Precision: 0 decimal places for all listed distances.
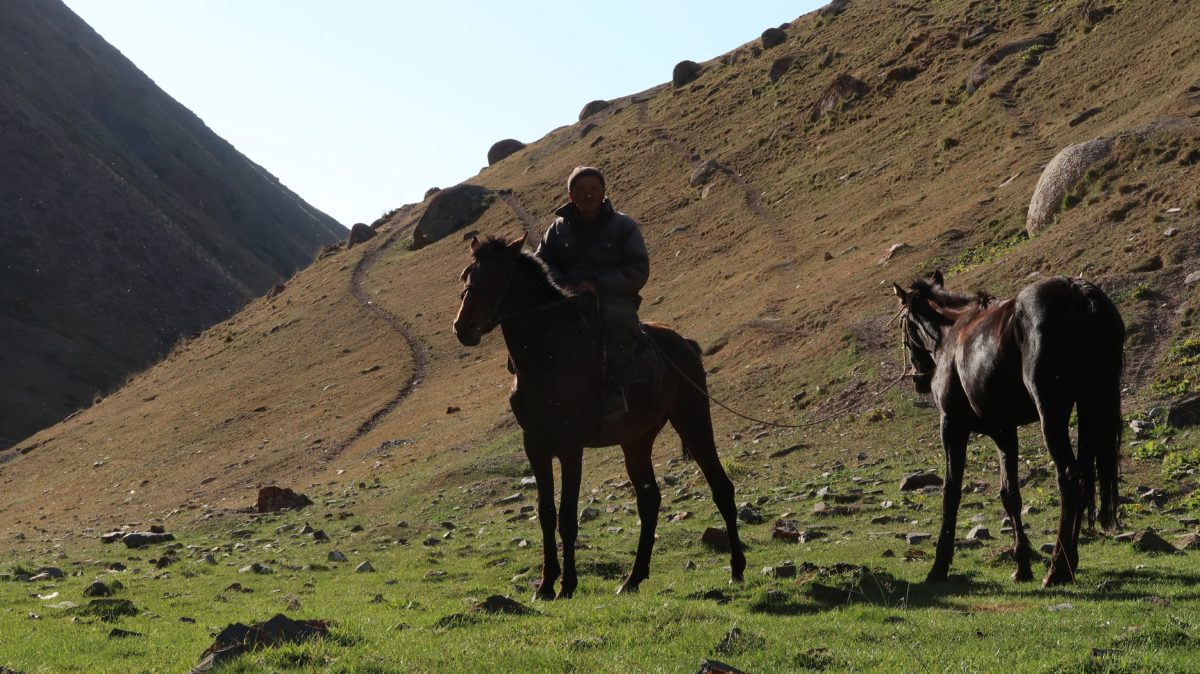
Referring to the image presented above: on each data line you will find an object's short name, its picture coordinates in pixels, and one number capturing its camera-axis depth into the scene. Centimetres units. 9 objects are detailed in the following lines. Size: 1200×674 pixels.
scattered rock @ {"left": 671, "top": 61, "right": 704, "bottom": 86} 8906
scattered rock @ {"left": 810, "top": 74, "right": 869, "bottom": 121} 6088
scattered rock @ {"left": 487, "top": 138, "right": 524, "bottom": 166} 10050
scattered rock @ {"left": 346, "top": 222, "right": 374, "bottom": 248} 8169
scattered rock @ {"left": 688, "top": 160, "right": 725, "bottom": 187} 6031
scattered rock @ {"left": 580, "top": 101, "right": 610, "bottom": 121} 9894
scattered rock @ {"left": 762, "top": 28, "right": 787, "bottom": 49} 8444
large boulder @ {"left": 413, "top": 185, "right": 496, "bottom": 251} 7200
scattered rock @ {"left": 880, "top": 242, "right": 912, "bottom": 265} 3188
